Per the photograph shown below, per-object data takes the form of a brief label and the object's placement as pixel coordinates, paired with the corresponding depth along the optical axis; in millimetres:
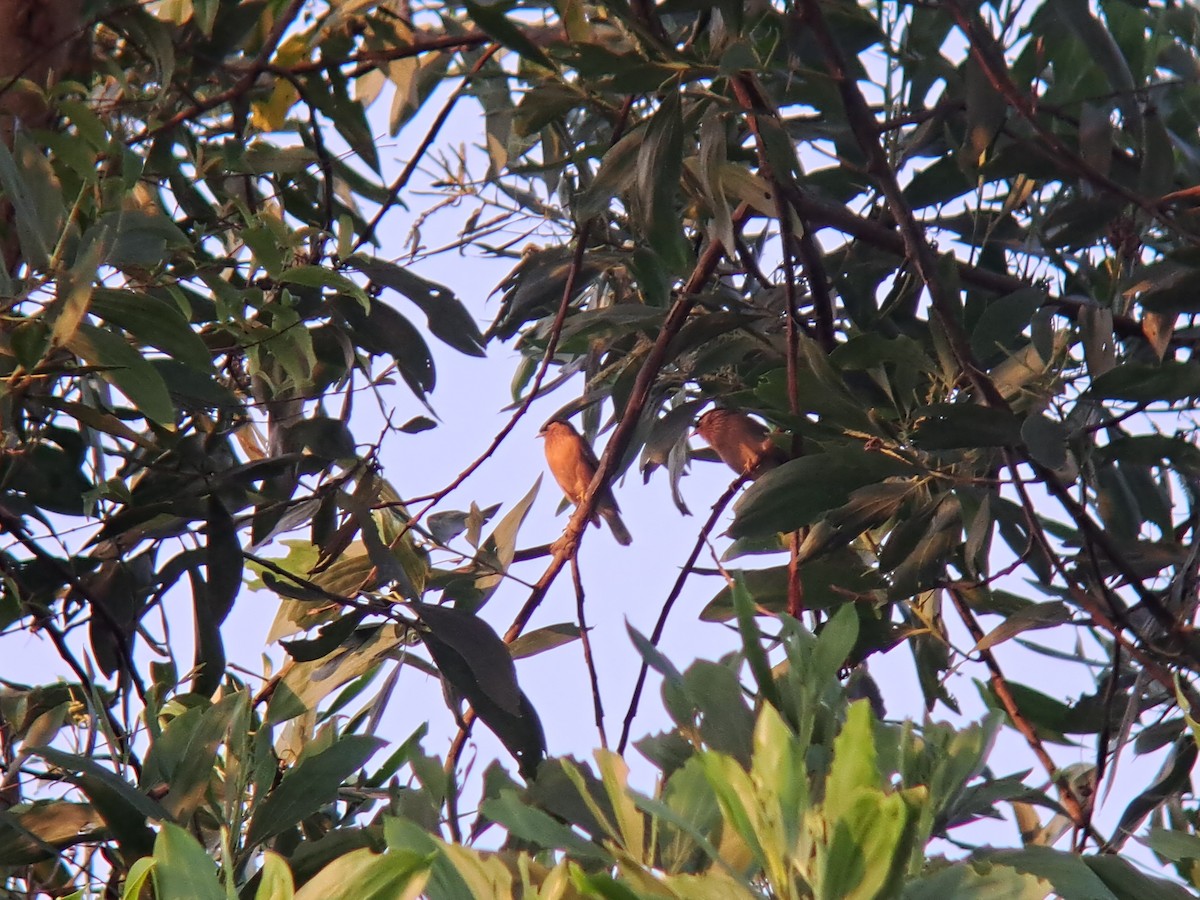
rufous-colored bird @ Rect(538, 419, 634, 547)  30195
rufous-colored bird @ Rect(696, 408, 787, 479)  21540
